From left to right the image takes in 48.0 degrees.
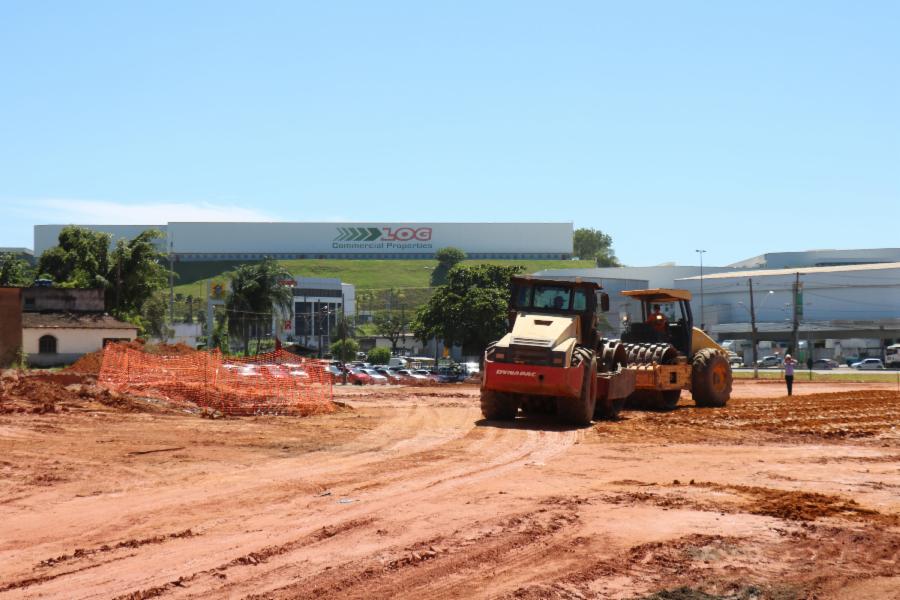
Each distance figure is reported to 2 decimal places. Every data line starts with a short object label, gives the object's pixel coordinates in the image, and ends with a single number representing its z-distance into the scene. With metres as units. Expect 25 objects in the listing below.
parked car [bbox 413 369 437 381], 59.61
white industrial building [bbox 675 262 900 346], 103.19
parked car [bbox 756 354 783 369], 91.88
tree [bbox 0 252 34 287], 85.74
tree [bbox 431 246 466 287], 173.99
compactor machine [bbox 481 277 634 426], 22.38
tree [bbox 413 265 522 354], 75.00
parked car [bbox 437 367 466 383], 59.12
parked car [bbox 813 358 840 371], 87.05
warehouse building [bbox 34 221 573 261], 184.25
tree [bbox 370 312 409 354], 117.69
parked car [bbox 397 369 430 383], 55.54
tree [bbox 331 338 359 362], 101.44
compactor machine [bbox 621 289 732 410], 28.88
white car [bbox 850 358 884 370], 84.81
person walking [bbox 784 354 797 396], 38.84
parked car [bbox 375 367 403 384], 54.83
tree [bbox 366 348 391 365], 102.42
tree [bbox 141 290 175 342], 102.25
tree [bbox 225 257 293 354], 90.69
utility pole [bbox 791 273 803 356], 73.72
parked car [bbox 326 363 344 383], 54.78
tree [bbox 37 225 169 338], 79.50
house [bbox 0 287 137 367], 56.91
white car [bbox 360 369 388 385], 55.03
